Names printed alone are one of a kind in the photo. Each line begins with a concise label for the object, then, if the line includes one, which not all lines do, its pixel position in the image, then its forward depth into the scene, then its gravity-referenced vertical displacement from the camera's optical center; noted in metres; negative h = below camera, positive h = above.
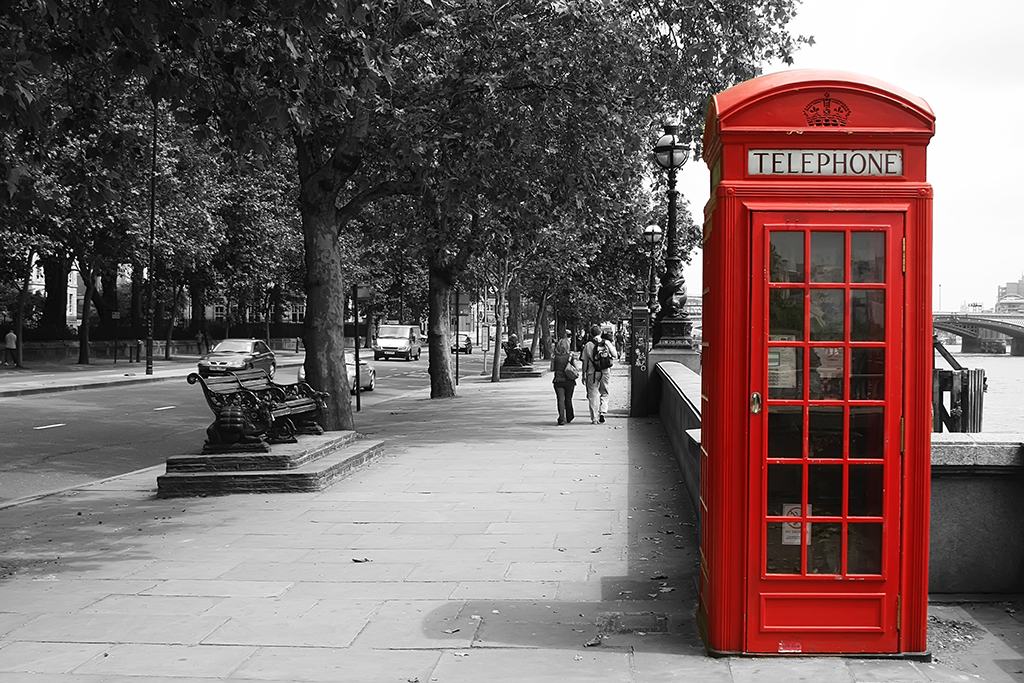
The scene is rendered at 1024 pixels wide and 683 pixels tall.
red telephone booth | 4.96 -0.21
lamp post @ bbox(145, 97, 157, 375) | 37.69 +2.17
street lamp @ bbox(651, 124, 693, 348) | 20.92 +0.51
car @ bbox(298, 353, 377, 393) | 31.68 -1.35
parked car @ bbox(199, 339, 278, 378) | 37.28 -0.92
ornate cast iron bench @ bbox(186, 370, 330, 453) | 10.90 -0.86
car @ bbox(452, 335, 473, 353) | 77.69 -1.03
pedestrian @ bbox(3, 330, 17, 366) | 42.12 -0.61
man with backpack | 18.80 -0.67
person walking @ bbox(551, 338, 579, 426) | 18.94 -0.88
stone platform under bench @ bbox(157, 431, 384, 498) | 10.63 -1.42
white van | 58.16 -0.66
